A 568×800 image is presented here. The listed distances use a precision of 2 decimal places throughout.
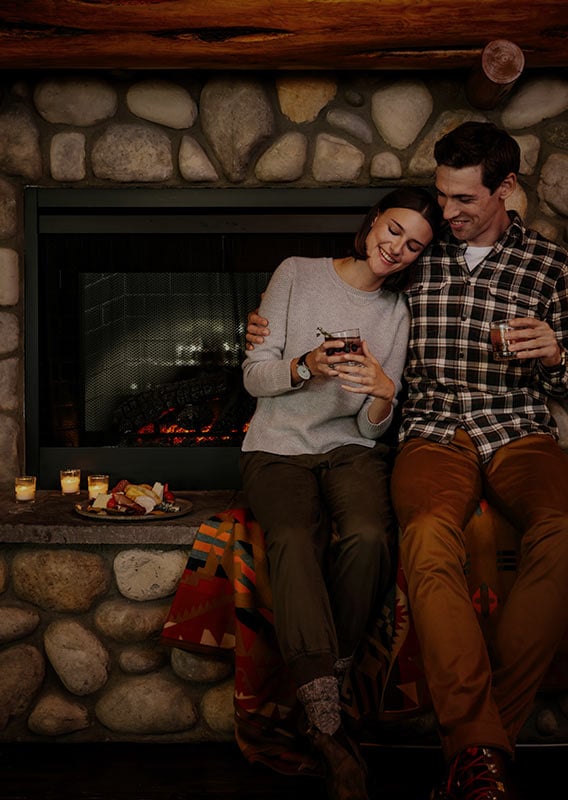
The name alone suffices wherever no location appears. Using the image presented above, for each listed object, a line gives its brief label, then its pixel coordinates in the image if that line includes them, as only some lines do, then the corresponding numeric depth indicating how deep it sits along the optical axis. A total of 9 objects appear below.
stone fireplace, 2.34
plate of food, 2.05
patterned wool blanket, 1.82
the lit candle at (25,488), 2.24
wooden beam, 1.91
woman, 1.63
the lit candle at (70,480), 2.37
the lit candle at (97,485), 2.27
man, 1.50
